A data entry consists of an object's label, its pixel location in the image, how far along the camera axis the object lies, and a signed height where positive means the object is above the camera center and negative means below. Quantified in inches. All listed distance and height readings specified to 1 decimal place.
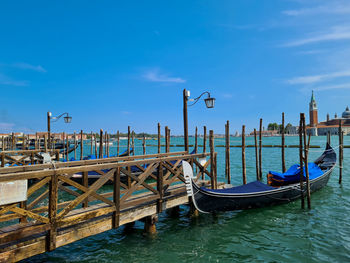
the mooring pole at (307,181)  287.7 -63.0
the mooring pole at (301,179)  291.3 -61.5
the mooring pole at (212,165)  271.3 -38.8
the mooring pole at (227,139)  463.2 -17.1
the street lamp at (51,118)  471.9 +30.4
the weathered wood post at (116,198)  171.2 -47.8
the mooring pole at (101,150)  601.4 -45.4
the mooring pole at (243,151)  398.0 -37.6
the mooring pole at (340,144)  455.2 -29.0
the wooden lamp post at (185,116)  288.0 +18.9
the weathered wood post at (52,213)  135.6 -46.2
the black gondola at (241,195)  219.0 -71.6
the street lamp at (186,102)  288.0 +34.6
